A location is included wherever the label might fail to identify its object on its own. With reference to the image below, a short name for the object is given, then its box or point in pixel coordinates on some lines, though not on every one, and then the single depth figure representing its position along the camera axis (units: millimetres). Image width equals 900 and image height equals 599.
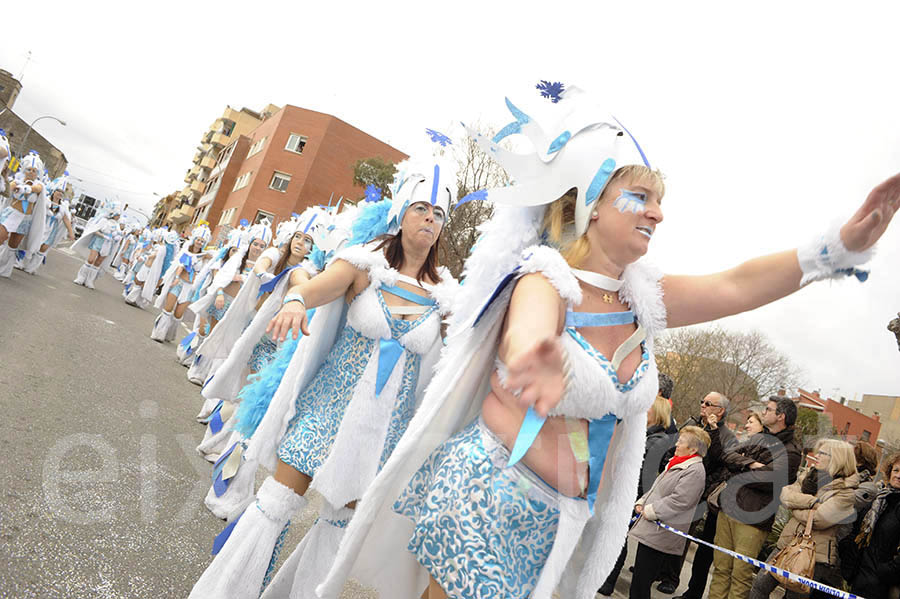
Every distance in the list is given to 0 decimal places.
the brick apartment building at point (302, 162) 33844
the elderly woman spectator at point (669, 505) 4750
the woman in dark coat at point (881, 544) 4020
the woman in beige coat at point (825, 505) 4402
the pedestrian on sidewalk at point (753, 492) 4945
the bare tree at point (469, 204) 14489
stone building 52625
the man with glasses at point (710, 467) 5383
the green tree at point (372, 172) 27391
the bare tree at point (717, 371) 25922
